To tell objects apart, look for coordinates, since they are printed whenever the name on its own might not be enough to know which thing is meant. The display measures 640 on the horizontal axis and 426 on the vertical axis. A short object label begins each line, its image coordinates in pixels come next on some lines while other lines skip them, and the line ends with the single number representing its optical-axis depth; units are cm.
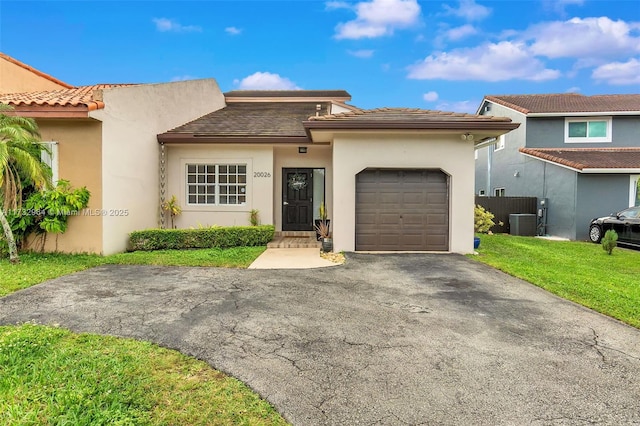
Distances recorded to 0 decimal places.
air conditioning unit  1580
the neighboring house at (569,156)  1442
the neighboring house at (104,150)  852
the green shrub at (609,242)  1047
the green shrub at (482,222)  1303
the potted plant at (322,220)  1157
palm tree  728
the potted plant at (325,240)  991
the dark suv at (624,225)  1198
